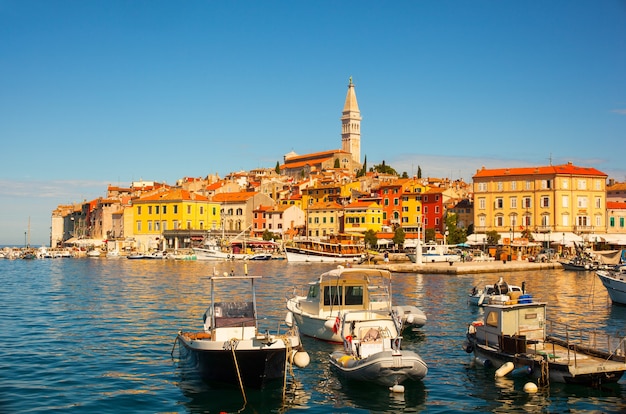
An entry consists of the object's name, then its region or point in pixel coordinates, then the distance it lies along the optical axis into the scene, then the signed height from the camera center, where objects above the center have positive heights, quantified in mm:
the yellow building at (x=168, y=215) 96250 +2629
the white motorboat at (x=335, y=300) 22438 -2255
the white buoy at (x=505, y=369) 17375 -3437
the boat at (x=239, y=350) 15953 -2844
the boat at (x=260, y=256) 81062 -2714
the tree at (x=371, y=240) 87562 -653
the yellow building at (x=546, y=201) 79500 +4326
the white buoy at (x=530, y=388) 16125 -3630
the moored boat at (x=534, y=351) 16281 -3041
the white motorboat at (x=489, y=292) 33312 -2822
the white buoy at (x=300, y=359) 16797 -3120
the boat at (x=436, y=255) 68938 -2017
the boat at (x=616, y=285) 33138 -2379
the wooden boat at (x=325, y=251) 75688 -1973
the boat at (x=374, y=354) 16219 -3001
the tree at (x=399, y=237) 87062 -232
